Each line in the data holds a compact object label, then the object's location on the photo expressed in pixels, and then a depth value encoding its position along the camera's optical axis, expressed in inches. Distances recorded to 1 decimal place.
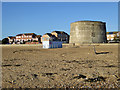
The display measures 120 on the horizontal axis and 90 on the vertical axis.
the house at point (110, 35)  3686.0
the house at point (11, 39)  4387.3
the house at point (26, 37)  3966.5
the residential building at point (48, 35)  3369.8
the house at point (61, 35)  3508.9
